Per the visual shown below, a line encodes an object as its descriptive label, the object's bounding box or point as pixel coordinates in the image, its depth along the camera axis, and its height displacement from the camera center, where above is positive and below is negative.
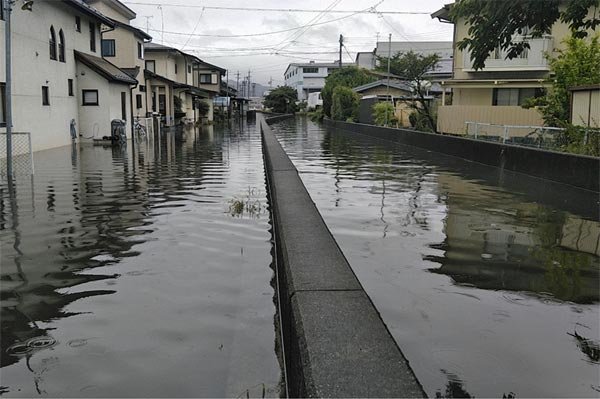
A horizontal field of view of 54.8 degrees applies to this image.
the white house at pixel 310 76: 124.19 +10.89
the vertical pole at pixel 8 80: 12.23 +0.96
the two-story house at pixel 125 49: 35.34 +4.73
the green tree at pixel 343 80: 57.72 +5.74
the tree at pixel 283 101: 104.25 +4.63
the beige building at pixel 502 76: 31.52 +2.97
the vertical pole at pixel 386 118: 34.30 +0.52
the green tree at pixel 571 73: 18.25 +1.74
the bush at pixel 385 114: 34.81 +0.77
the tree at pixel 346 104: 46.94 +1.90
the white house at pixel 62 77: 19.50 +1.97
